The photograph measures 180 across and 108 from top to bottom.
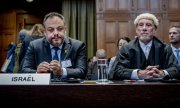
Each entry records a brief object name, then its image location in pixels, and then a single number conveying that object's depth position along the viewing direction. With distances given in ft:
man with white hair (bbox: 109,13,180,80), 9.59
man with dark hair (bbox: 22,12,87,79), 9.30
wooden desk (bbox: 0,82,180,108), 5.56
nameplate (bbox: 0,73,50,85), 5.66
